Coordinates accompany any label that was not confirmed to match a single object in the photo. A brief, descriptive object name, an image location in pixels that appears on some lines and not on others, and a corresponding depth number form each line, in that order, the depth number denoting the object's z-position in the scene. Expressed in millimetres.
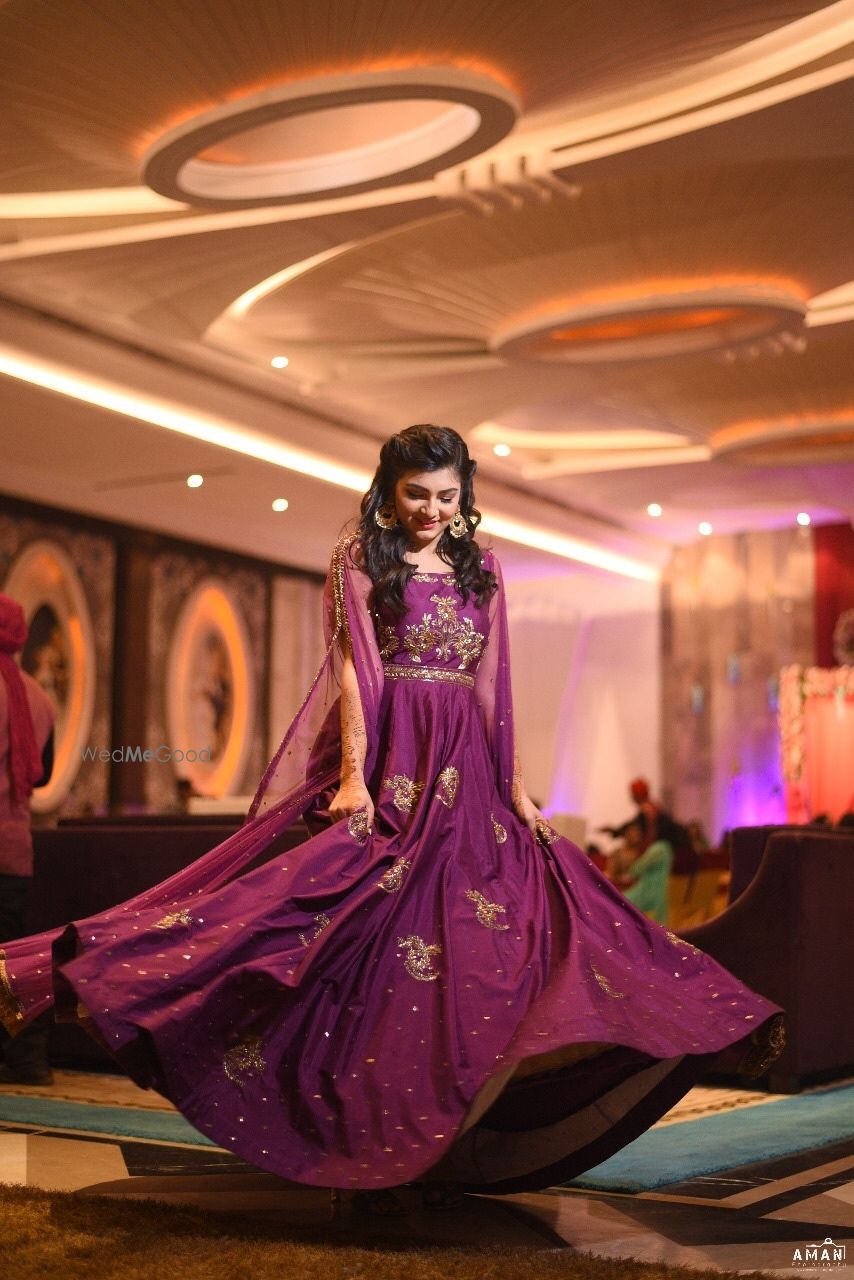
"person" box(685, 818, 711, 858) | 12508
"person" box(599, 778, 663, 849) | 10008
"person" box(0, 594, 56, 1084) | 5082
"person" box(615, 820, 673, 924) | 8750
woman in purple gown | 2693
